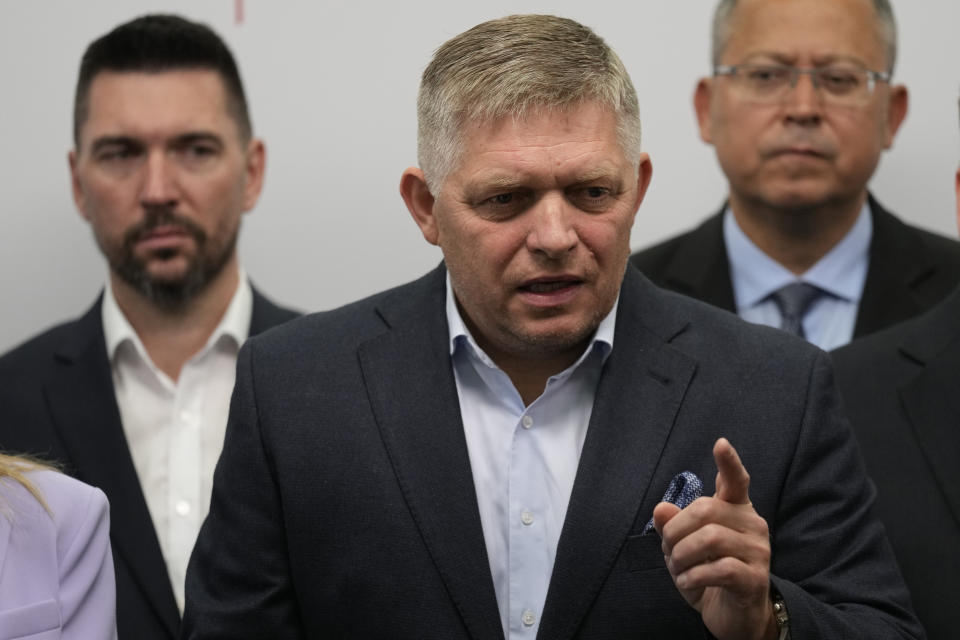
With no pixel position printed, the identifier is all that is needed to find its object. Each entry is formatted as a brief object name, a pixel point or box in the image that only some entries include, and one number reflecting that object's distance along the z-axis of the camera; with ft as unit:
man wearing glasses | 25.07
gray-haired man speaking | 16.65
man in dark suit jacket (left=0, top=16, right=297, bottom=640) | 23.58
